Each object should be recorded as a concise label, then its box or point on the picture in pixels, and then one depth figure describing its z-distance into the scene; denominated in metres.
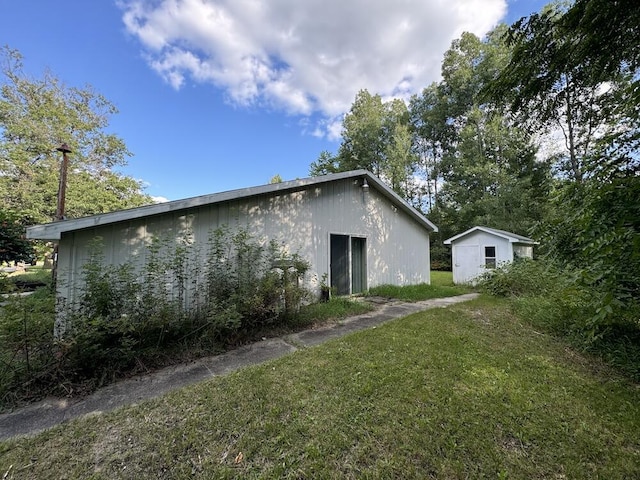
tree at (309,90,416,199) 23.16
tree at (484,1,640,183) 2.55
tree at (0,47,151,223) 13.25
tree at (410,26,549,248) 17.22
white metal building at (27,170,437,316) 3.67
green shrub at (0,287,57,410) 2.57
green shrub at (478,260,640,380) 2.40
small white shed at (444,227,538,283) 10.47
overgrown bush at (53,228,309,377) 2.96
